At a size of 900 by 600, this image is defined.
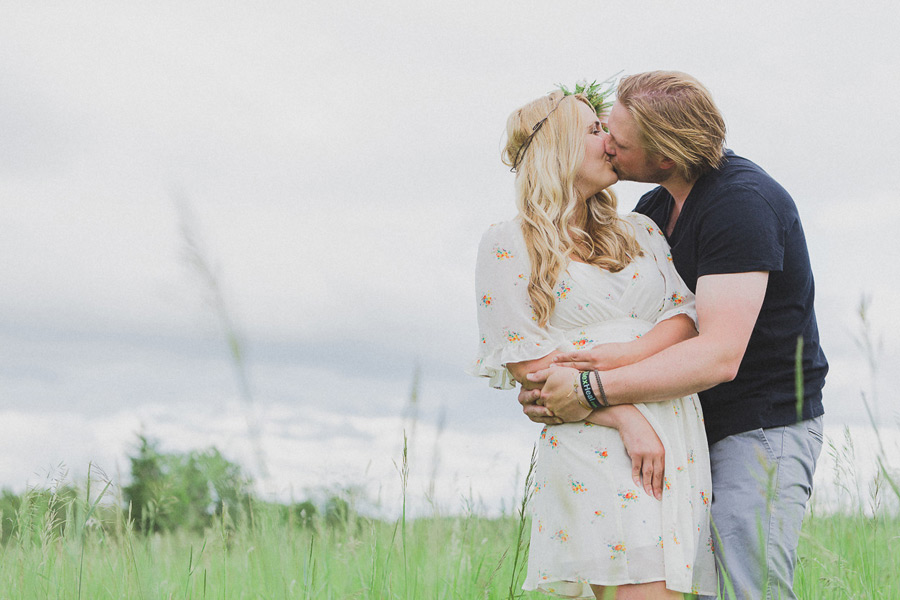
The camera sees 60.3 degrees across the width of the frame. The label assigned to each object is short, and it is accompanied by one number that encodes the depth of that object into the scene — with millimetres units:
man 2604
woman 2506
